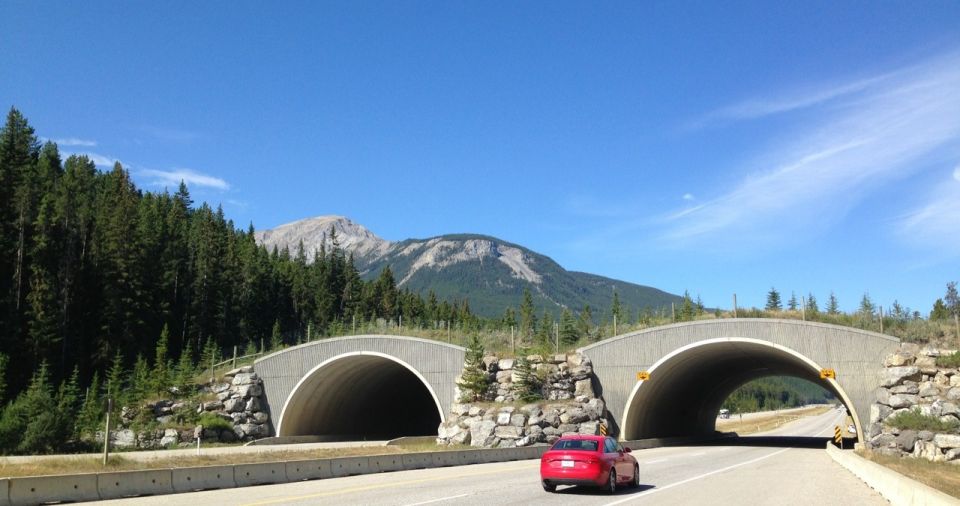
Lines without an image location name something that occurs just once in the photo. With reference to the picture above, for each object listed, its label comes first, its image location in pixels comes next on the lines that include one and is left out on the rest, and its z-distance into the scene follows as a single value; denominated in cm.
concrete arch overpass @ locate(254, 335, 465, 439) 4247
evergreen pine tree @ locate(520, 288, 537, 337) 9957
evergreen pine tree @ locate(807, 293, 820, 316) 3589
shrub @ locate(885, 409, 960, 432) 2773
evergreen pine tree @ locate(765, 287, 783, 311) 6359
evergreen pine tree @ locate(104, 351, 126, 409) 4591
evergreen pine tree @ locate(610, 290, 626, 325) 8199
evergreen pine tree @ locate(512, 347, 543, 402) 3816
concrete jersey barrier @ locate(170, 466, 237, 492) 1772
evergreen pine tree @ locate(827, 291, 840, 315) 3647
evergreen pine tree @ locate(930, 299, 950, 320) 3409
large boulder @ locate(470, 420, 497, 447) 3697
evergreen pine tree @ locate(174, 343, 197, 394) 4775
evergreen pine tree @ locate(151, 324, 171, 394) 4719
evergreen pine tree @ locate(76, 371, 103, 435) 4159
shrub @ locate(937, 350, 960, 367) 2945
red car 1596
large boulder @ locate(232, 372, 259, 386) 4772
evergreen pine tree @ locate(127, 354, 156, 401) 4688
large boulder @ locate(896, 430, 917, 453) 2850
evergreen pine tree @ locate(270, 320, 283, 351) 5065
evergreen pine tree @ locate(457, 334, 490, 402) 3922
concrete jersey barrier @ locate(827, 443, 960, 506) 1108
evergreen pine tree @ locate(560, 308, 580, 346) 4150
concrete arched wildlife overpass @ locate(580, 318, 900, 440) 3197
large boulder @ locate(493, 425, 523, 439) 3641
